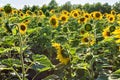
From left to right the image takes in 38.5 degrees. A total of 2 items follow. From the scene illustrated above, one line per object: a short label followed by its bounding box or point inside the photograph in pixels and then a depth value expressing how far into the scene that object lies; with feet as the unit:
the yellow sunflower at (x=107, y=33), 7.63
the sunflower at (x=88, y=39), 7.49
